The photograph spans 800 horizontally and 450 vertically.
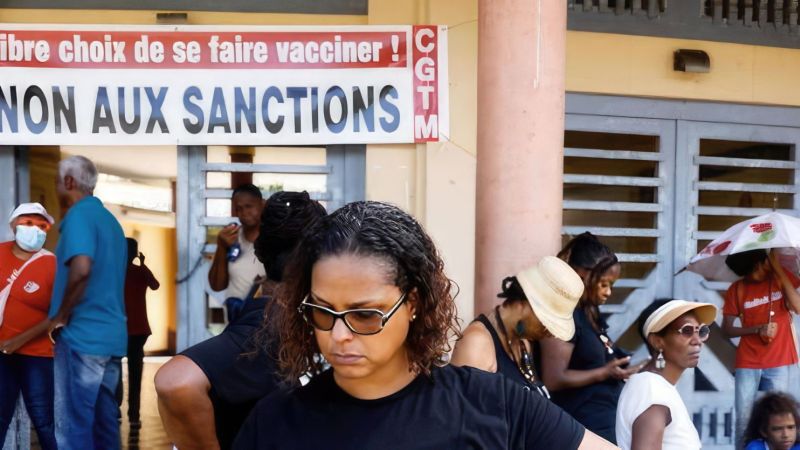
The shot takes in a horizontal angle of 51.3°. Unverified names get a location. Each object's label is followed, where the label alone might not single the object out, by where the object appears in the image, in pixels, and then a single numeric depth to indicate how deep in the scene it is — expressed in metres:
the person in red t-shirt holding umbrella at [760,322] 5.56
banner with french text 5.24
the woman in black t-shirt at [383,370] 1.51
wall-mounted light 5.83
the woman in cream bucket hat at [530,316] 2.96
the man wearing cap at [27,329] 4.94
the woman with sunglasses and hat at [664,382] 2.72
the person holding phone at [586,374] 3.51
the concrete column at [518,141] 4.05
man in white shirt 5.05
